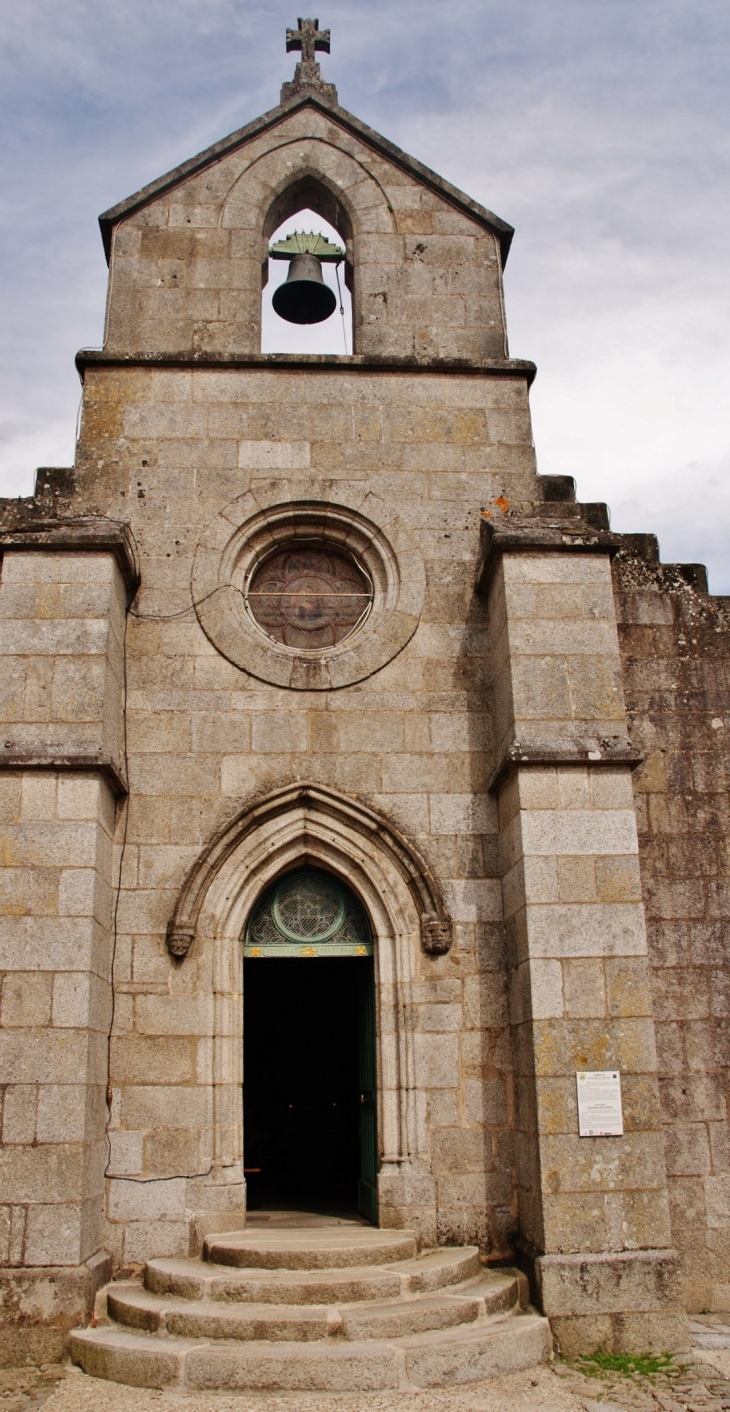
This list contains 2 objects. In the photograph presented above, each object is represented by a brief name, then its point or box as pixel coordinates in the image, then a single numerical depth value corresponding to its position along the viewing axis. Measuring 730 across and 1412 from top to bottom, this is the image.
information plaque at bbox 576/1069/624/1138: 6.54
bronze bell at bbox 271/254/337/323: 9.40
